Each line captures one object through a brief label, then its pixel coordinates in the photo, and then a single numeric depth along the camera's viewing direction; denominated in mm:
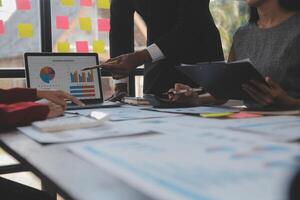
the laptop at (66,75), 1685
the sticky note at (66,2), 2621
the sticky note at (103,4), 2729
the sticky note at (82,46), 2693
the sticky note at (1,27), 2492
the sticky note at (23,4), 2512
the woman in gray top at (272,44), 1561
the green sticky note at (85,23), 2704
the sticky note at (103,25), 2763
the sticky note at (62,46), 2609
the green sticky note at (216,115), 1059
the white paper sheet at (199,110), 1178
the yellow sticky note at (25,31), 2543
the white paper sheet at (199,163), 401
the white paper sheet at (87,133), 735
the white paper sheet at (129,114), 1075
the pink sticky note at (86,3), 2697
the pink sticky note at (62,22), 2623
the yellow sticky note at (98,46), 2752
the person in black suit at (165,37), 1729
